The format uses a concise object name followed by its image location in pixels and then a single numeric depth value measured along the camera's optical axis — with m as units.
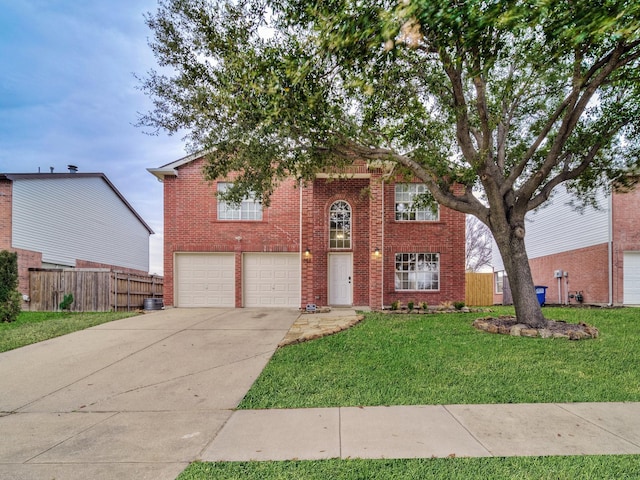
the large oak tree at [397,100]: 4.93
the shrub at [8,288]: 9.65
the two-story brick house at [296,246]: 12.88
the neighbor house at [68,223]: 13.62
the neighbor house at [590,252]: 14.07
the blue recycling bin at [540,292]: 14.09
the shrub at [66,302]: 12.47
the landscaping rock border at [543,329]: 7.12
